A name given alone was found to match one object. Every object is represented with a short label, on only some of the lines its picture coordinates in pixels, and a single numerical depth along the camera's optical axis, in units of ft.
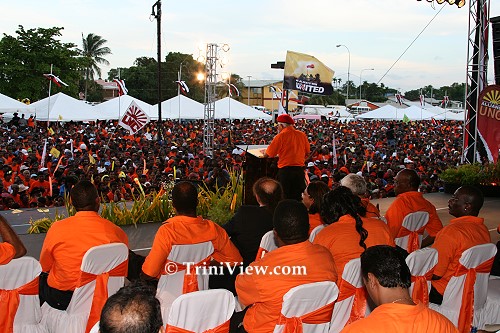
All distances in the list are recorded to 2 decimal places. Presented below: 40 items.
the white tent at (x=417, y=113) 135.54
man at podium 24.39
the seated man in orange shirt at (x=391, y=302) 7.36
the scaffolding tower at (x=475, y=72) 38.37
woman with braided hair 13.11
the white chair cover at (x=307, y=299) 10.21
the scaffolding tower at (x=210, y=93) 56.03
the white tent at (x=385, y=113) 132.23
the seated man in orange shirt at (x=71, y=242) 12.64
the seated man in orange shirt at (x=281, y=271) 10.57
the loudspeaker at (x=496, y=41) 38.63
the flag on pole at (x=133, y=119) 54.70
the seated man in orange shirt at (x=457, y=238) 14.06
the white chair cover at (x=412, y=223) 17.49
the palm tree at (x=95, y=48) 221.25
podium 24.57
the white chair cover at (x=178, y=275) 13.06
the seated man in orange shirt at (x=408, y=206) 17.58
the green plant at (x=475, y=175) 38.19
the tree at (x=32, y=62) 128.88
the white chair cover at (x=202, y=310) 9.38
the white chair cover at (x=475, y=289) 13.89
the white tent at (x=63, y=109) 79.78
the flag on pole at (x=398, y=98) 144.70
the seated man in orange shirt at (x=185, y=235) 12.77
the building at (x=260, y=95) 298.97
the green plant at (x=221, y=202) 22.92
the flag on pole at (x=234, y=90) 111.45
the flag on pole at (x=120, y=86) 83.87
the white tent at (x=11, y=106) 73.41
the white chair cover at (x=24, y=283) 11.70
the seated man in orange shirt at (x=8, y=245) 11.55
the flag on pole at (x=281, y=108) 50.28
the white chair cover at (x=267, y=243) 13.62
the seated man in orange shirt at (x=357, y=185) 16.85
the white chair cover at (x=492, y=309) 15.17
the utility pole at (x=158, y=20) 76.49
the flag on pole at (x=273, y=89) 95.35
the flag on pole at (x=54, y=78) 83.98
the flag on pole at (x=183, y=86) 97.05
